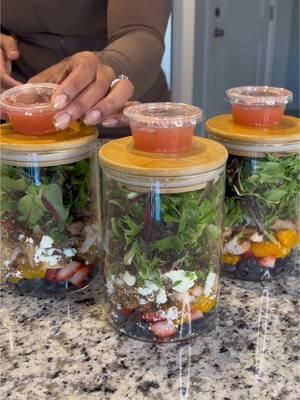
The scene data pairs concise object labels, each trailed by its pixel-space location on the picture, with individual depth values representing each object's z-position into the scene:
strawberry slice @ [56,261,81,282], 0.65
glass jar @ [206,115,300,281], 0.63
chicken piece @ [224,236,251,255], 0.67
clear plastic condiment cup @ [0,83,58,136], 0.61
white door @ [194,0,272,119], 2.72
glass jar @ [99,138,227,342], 0.53
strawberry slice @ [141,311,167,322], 0.56
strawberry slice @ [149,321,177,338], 0.56
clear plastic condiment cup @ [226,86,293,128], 0.65
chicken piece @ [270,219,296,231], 0.66
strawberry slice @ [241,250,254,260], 0.67
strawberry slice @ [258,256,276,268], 0.68
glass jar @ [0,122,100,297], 0.60
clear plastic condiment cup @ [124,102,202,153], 0.54
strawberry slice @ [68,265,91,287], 0.66
